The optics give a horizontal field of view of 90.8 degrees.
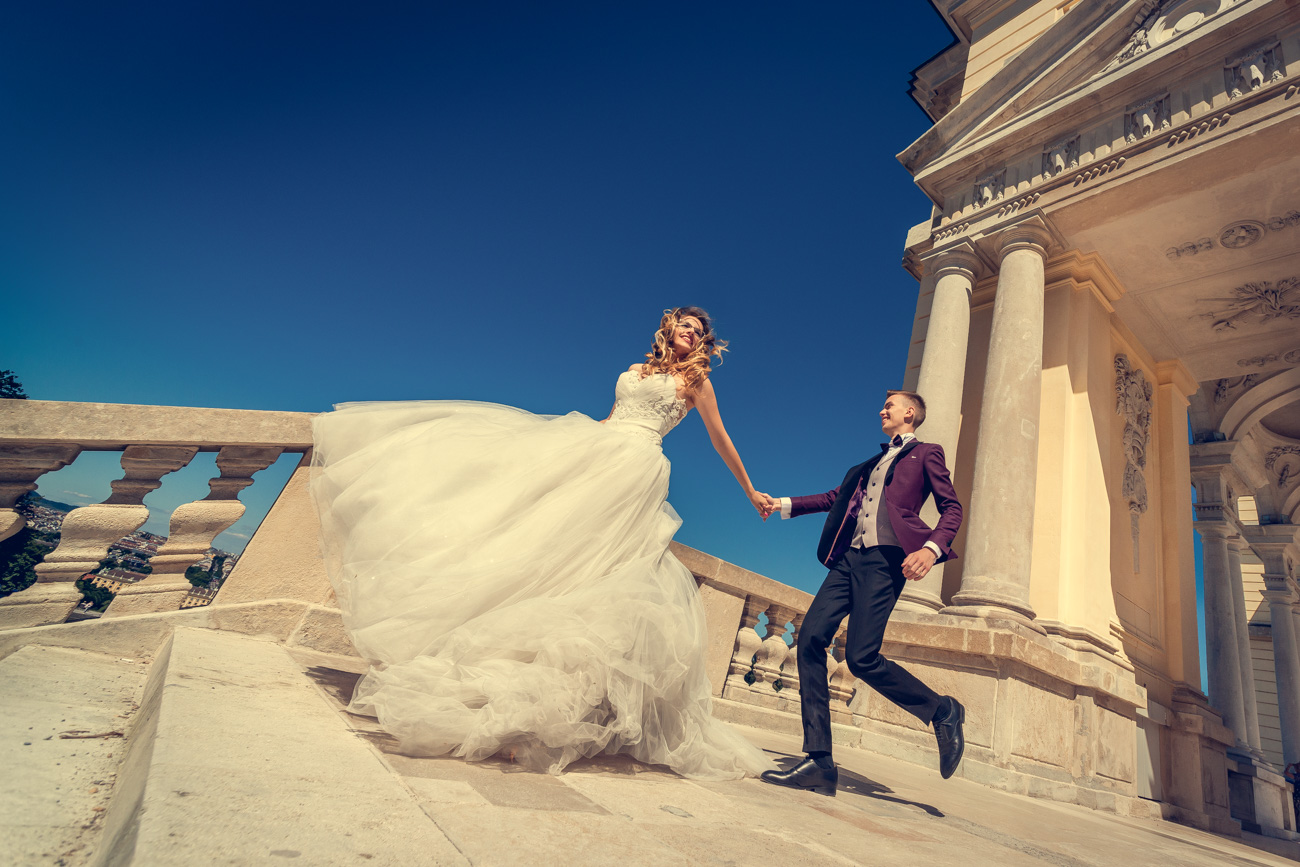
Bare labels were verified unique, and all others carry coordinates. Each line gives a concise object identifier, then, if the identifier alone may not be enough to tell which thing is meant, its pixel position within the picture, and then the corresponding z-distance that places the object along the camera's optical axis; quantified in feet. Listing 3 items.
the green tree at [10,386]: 82.33
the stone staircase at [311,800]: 3.74
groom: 10.13
